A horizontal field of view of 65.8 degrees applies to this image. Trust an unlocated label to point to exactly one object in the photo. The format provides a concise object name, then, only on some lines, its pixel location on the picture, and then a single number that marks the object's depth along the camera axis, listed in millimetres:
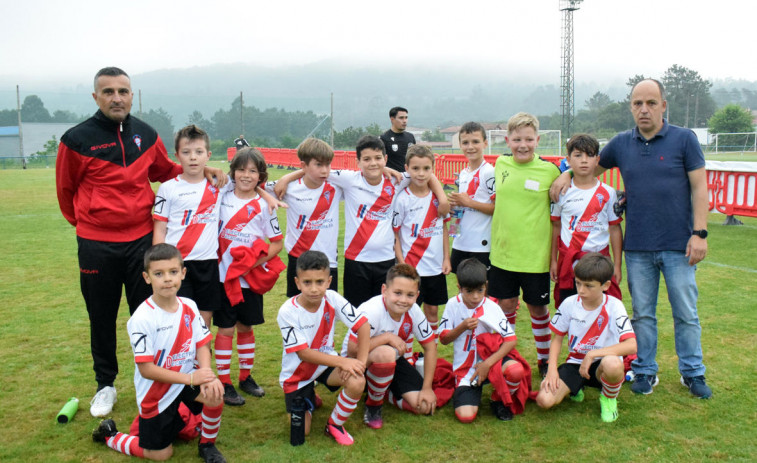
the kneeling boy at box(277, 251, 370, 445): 3475
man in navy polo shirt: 3838
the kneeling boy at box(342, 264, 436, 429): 3676
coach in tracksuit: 3713
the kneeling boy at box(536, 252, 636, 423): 3662
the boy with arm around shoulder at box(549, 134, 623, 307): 4148
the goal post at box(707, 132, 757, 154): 43250
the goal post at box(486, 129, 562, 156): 32938
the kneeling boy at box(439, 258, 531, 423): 3721
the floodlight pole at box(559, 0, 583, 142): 49325
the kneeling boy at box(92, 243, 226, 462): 3148
